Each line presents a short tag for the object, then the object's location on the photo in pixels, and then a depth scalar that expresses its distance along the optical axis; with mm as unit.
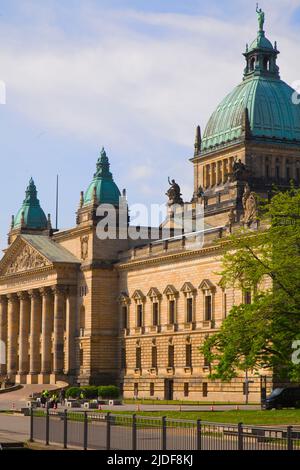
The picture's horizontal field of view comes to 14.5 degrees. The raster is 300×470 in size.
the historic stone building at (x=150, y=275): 117000
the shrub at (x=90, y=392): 119125
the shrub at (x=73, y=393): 119938
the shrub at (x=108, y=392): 120062
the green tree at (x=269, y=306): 66375
